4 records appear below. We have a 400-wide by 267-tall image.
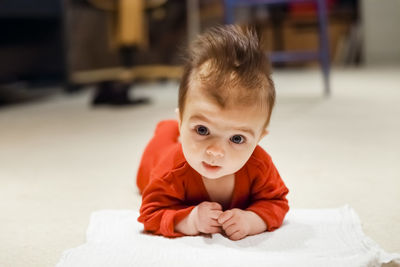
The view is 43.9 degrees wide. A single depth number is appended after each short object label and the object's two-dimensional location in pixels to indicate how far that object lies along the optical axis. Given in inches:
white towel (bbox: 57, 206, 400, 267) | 25.6
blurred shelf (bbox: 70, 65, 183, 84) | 138.8
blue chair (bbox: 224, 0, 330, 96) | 101.8
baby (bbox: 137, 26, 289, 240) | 27.0
